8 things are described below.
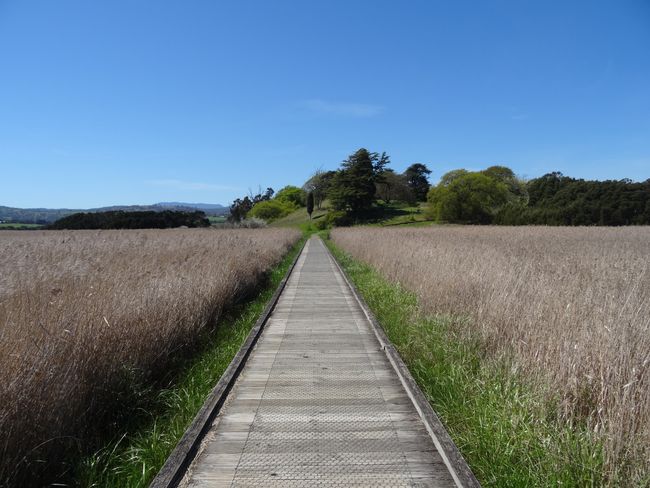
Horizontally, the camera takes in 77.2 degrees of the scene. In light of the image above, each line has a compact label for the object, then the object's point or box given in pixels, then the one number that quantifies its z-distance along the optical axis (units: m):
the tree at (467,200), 62.22
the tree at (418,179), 100.24
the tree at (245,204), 73.44
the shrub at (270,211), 103.00
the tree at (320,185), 91.62
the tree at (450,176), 69.59
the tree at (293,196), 116.12
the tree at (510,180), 81.94
